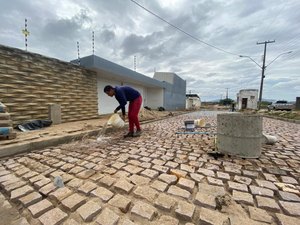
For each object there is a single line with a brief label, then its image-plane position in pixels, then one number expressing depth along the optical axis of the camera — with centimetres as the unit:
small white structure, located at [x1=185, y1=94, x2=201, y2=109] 3305
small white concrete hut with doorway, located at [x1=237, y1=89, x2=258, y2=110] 3275
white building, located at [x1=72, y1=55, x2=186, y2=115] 857
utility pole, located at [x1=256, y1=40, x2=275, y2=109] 2038
